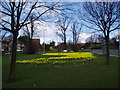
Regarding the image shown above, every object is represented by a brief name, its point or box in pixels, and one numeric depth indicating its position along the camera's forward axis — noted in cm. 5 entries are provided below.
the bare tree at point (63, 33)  4678
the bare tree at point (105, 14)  1102
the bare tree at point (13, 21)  692
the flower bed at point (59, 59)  1408
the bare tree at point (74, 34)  4756
